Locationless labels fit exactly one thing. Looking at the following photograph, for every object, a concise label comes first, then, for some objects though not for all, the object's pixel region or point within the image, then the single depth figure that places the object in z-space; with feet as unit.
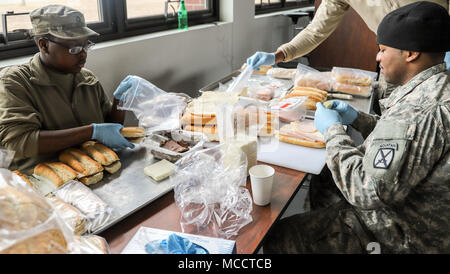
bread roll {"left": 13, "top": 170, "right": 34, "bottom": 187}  3.71
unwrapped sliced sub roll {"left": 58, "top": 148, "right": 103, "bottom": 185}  3.92
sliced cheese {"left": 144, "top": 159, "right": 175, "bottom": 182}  4.05
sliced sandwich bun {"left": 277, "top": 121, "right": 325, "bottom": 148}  5.05
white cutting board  4.51
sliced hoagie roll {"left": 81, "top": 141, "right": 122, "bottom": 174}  4.20
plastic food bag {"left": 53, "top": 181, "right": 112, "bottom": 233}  3.21
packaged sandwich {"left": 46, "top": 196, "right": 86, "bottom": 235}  3.01
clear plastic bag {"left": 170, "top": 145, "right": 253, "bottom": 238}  3.36
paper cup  3.56
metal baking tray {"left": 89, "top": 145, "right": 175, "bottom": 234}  3.48
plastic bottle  8.72
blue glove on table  2.71
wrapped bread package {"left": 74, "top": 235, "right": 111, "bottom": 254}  2.20
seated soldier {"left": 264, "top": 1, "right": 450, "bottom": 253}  3.34
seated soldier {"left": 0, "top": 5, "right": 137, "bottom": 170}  4.33
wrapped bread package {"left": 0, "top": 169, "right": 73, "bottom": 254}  1.70
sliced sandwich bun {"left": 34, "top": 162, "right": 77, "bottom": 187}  3.78
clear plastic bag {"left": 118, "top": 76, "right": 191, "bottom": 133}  5.57
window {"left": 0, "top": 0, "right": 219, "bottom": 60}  5.67
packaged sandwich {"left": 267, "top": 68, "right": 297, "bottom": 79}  8.58
